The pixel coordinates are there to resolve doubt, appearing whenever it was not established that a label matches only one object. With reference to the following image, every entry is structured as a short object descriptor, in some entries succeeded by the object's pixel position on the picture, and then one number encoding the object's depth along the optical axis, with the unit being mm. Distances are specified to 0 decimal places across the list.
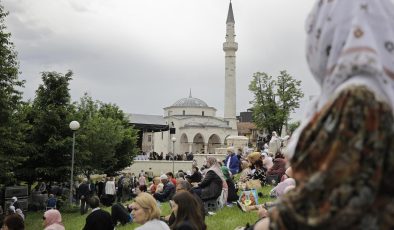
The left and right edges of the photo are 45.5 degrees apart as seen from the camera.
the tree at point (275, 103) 58062
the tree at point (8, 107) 22453
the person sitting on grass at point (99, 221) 9125
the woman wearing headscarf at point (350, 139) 1679
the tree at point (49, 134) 30998
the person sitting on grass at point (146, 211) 6504
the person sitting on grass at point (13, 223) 7176
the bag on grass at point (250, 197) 13031
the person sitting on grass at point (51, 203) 23406
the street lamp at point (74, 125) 22906
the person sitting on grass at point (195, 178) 17962
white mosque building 93188
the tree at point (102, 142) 34375
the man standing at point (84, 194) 25500
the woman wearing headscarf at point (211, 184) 14055
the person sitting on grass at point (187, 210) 6619
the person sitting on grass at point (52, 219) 7945
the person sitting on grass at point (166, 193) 17109
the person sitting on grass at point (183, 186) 10905
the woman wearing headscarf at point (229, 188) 16453
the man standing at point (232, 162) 22891
